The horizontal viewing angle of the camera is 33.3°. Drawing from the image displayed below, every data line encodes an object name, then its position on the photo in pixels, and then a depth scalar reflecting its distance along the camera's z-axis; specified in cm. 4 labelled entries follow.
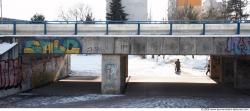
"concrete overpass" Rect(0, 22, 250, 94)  2367
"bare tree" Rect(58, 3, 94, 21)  10225
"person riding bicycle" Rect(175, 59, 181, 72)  4221
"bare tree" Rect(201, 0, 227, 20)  6675
